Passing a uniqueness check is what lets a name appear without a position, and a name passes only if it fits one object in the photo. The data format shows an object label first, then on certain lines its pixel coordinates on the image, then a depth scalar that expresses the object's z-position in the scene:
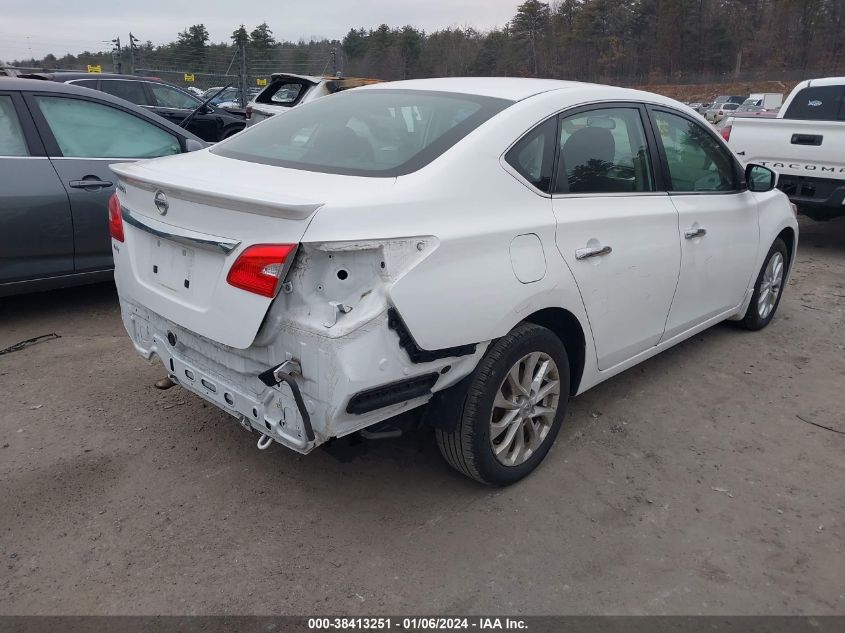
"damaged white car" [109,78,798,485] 2.25
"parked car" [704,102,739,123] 31.60
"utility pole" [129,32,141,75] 20.82
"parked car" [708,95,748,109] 40.72
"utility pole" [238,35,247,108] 19.67
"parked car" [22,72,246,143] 11.86
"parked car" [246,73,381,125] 10.91
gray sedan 4.43
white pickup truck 7.12
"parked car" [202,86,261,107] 21.61
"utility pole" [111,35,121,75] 19.12
